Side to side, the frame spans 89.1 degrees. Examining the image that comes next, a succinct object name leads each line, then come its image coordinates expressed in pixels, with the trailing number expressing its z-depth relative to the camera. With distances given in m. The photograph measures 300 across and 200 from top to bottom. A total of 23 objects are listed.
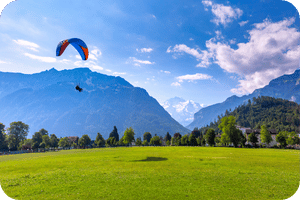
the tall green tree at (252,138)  89.74
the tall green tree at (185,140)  138.95
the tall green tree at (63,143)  120.38
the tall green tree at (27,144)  94.93
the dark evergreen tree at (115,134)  171.02
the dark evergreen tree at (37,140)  92.16
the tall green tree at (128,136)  105.31
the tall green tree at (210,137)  100.75
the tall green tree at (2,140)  85.94
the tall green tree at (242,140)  87.94
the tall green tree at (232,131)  82.12
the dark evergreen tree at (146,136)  190.50
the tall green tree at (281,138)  82.38
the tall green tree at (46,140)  98.36
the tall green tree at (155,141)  157.50
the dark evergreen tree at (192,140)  129.25
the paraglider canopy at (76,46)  24.73
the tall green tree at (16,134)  93.83
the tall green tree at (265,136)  86.38
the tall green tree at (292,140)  78.60
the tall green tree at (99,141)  129.00
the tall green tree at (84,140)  124.00
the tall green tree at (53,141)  103.66
